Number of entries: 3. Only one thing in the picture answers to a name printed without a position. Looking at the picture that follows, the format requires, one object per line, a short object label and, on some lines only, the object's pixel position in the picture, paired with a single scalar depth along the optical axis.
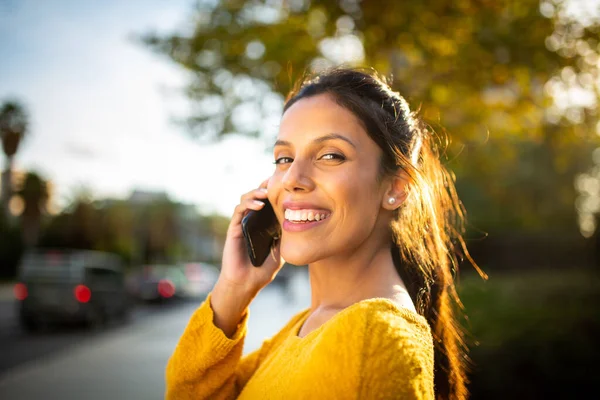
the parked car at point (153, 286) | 23.81
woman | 1.40
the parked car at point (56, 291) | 13.83
